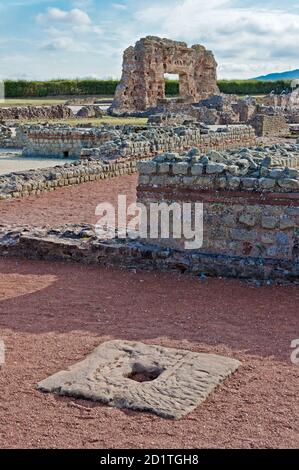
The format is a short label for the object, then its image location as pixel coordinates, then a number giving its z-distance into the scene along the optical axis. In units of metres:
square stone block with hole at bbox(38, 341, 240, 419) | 4.13
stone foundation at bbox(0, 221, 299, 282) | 6.87
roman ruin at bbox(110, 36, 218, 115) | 37.53
